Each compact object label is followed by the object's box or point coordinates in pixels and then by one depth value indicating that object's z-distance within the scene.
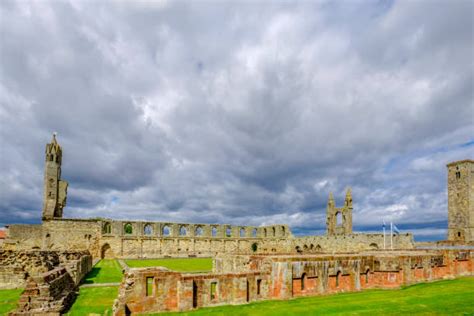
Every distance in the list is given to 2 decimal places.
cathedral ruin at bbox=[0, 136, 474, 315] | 10.88
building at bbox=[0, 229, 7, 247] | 44.03
